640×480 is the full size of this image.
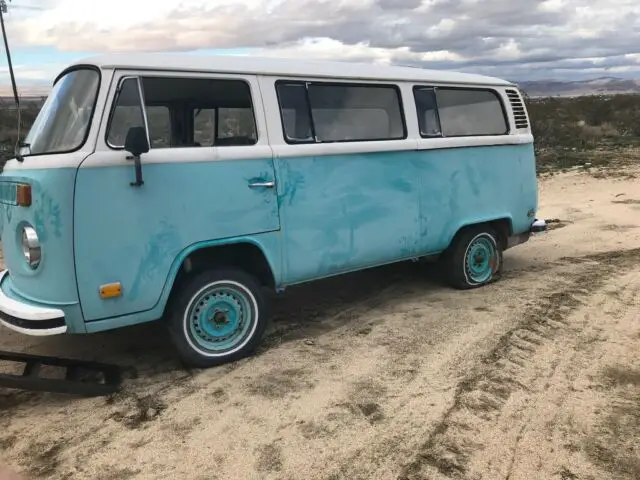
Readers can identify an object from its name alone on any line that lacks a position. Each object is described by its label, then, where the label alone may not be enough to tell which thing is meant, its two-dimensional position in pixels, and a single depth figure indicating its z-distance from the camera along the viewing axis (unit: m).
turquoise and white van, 3.88
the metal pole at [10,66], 4.49
